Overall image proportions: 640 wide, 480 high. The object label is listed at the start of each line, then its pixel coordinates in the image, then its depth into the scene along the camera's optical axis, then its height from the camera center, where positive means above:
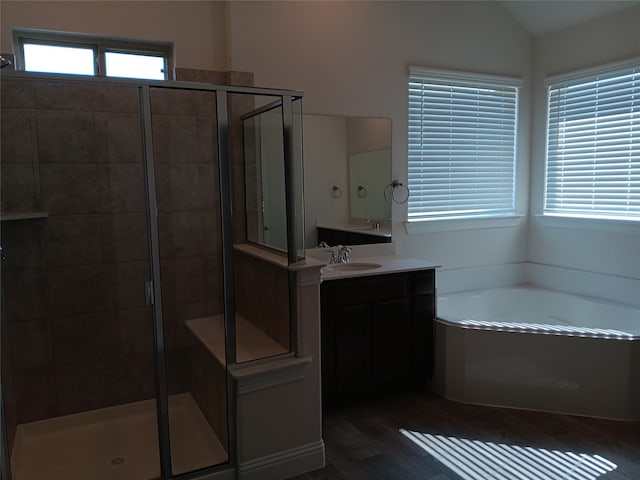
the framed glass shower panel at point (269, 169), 2.41 +0.10
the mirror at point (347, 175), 3.35 +0.08
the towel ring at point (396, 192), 3.67 -0.04
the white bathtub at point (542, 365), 2.86 -1.10
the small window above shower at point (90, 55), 2.71 +0.78
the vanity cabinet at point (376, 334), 2.97 -0.92
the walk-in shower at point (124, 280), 2.37 -0.48
